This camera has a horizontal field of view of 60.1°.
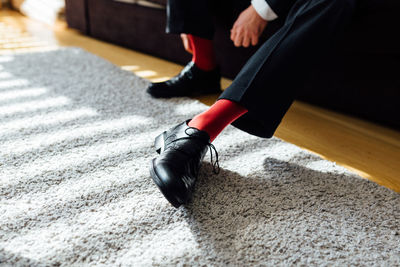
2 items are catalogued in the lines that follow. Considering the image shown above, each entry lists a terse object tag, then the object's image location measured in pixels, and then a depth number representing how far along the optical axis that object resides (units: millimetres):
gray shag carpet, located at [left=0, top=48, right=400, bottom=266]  524
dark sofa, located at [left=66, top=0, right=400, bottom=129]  903
